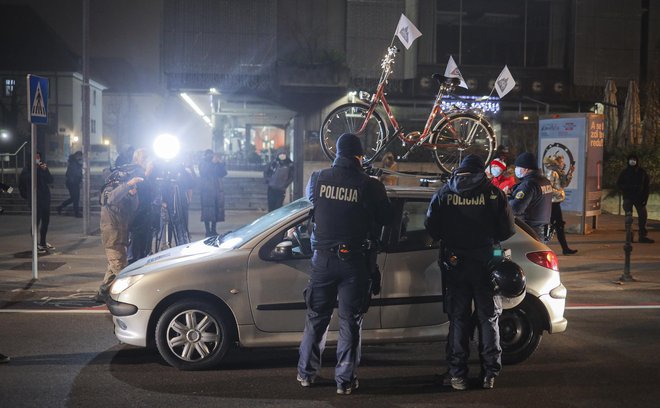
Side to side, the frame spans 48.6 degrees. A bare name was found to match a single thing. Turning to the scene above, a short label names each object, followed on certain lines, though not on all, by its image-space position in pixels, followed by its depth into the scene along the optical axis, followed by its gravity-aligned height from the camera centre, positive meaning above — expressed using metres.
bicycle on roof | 9.09 +0.30
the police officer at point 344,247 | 5.29 -0.70
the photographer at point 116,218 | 8.87 -0.86
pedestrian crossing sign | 10.16 +0.66
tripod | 10.86 -1.06
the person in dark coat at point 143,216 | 9.27 -0.88
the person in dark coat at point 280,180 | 16.05 -0.67
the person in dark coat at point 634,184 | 14.42 -0.58
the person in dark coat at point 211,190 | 14.46 -0.81
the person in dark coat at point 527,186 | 8.33 -0.38
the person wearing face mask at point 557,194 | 11.41 -0.63
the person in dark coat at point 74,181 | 19.16 -0.89
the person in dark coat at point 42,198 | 12.96 -0.92
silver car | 6.03 -1.22
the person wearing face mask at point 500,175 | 9.86 -0.31
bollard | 10.34 -1.41
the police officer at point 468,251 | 5.52 -0.75
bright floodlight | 11.38 +0.04
